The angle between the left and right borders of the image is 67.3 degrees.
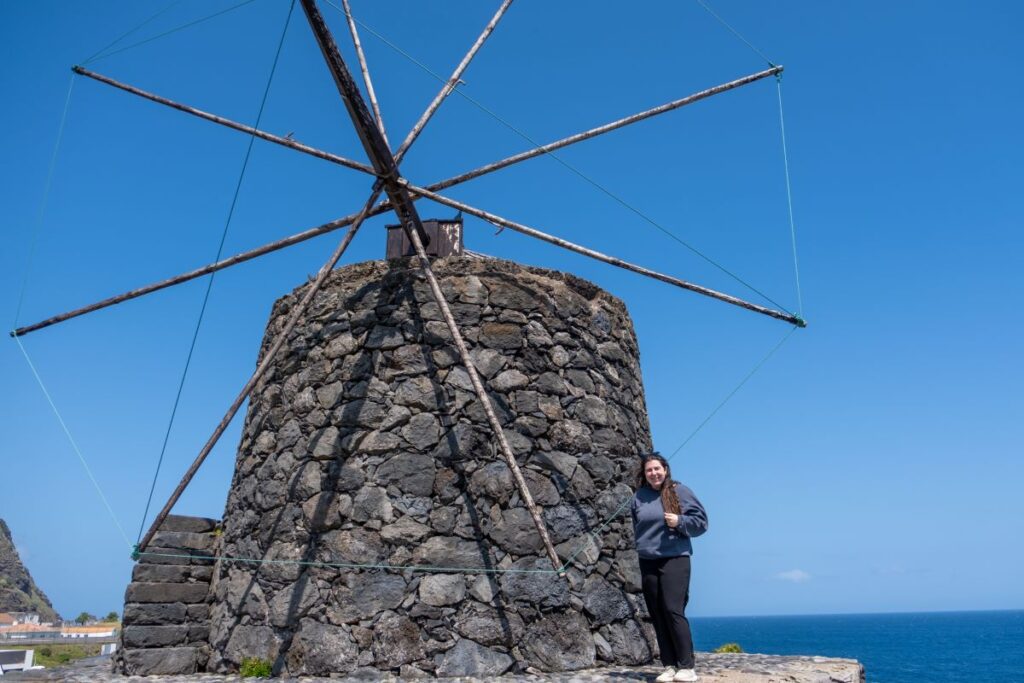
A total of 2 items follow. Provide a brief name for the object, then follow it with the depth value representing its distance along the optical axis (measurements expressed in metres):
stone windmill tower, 6.25
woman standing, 5.10
